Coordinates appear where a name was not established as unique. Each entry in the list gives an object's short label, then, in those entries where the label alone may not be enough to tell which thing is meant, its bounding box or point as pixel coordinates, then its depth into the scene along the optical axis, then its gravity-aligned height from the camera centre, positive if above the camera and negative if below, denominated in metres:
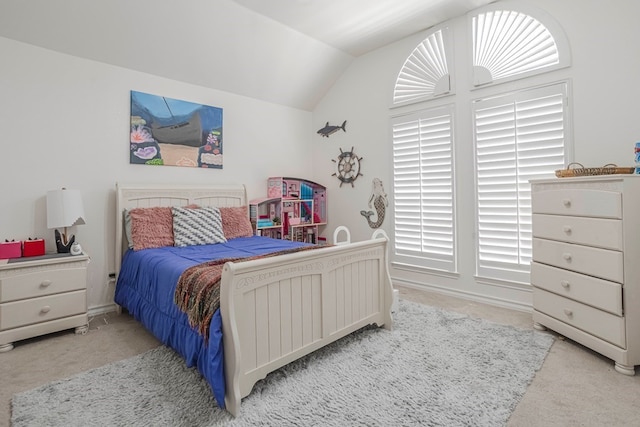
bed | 1.58 -0.57
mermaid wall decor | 3.99 +0.12
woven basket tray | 2.09 +0.26
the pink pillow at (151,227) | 2.83 -0.10
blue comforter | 1.57 -0.57
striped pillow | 3.00 -0.11
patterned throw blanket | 1.65 -0.44
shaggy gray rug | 1.56 -0.98
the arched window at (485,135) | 2.79 +0.75
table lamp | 2.56 +0.06
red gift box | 2.54 -0.23
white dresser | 1.93 -0.36
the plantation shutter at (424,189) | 3.42 +0.26
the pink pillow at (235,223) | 3.44 -0.09
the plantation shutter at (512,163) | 2.74 +0.43
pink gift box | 2.42 -0.24
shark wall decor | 4.43 +1.21
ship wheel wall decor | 4.29 +0.64
